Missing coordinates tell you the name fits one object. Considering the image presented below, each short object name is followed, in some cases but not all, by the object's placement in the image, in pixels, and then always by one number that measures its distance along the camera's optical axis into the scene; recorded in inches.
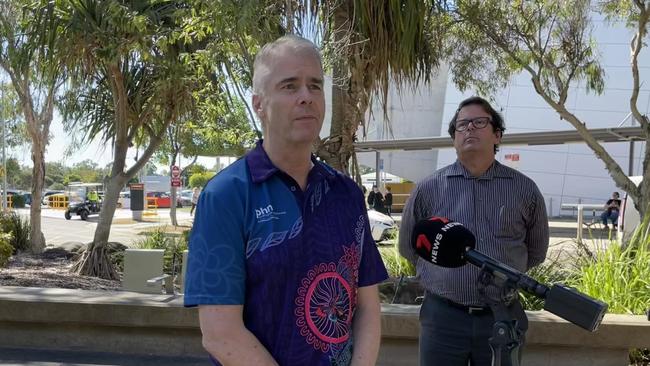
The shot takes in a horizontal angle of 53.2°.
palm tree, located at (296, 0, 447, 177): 225.5
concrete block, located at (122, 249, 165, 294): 295.3
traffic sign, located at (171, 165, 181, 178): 1110.7
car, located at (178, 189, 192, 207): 2193.7
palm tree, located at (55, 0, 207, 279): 329.4
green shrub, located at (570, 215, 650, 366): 210.1
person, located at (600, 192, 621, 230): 889.5
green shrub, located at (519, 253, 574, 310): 256.1
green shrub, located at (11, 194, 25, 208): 1904.8
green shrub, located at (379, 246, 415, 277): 283.3
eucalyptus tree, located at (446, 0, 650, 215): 449.4
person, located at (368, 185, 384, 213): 1114.1
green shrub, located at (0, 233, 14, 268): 361.4
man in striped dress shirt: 117.9
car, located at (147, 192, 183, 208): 2078.5
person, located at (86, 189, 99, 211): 1441.4
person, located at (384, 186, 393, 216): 1129.4
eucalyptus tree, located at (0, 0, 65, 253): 335.0
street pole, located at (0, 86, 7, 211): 835.1
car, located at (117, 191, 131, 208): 1844.5
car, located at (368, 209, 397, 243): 712.4
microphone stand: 81.0
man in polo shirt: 69.0
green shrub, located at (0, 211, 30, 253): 544.1
